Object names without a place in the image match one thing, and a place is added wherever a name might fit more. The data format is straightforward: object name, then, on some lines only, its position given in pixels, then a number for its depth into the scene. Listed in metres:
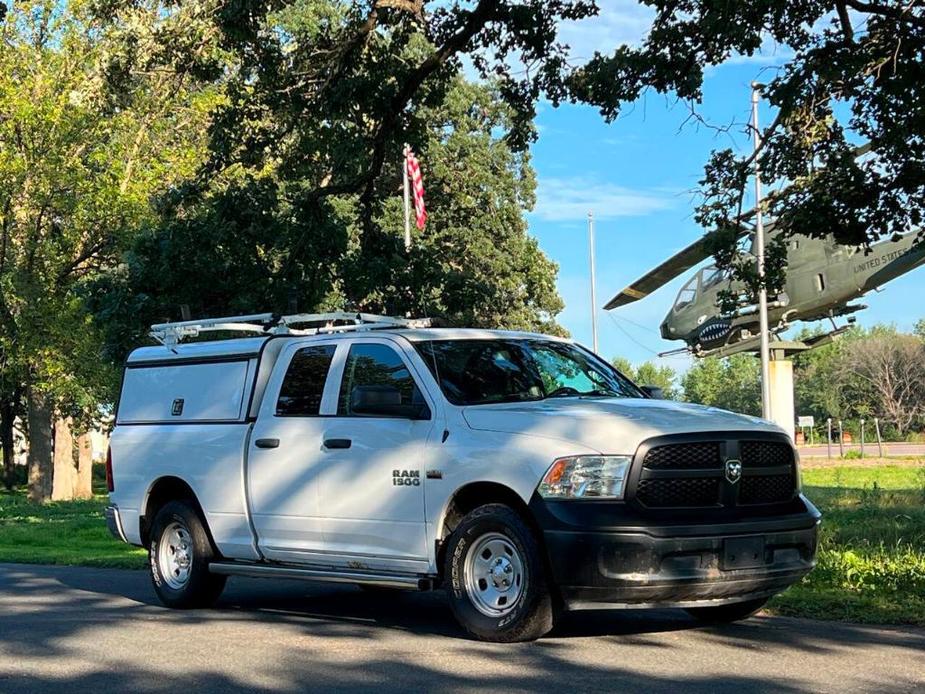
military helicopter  34.94
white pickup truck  7.80
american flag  32.38
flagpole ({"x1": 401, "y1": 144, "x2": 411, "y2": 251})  33.87
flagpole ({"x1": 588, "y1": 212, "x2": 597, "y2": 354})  66.19
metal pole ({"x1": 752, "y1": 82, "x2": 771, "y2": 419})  35.00
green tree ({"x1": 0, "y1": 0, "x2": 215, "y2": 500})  31.17
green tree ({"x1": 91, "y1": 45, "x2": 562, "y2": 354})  18.39
